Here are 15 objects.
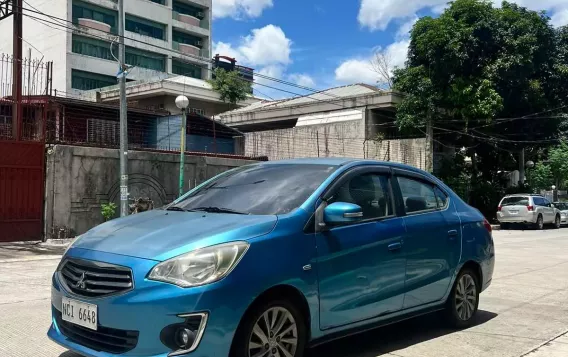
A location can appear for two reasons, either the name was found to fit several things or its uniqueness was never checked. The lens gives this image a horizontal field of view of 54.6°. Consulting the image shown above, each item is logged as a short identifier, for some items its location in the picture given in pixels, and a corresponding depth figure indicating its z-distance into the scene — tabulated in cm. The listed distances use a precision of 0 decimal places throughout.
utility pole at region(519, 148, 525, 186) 3109
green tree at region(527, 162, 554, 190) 3816
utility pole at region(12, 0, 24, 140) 1480
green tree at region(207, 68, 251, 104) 3909
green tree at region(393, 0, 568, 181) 2550
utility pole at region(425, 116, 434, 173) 2656
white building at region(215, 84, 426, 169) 2753
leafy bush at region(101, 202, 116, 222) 1541
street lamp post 1584
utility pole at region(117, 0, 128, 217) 1470
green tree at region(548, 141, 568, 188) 3597
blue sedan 342
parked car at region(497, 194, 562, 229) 2444
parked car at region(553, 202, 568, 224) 2861
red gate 1430
